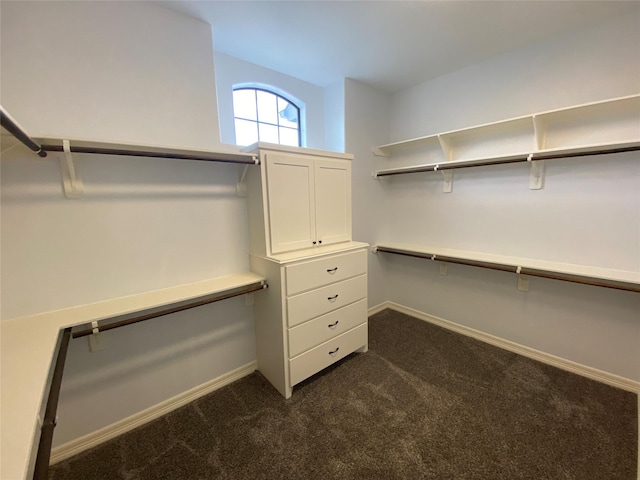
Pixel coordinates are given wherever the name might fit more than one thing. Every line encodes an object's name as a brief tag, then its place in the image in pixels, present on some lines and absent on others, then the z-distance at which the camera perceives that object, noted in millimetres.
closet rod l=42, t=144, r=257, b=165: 1304
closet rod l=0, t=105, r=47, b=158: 820
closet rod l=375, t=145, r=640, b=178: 1744
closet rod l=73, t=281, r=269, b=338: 1373
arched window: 2379
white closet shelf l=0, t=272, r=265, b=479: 646
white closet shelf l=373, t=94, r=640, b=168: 1796
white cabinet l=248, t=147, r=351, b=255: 1895
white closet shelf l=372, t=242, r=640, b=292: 1765
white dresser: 1883
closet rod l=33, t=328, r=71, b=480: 776
